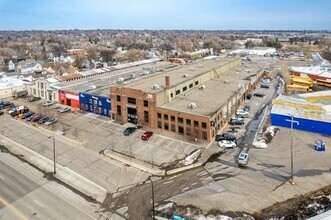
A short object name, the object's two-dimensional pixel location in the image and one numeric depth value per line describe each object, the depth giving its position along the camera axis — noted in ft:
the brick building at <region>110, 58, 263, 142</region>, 173.68
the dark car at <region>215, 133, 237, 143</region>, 167.48
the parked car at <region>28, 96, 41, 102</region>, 268.50
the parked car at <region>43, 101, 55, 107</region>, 250.27
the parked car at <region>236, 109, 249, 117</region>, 214.69
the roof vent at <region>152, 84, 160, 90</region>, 199.22
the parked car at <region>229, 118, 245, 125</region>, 196.75
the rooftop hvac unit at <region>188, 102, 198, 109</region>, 182.19
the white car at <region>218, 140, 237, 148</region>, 161.99
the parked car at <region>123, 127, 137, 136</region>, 182.60
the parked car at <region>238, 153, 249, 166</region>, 140.26
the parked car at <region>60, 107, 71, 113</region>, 232.78
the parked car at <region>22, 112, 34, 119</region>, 221.81
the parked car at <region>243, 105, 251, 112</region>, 227.03
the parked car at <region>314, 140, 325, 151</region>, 152.66
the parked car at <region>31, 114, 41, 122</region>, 213.07
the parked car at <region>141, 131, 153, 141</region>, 173.69
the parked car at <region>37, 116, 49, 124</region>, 208.50
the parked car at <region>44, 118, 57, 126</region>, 205.57
